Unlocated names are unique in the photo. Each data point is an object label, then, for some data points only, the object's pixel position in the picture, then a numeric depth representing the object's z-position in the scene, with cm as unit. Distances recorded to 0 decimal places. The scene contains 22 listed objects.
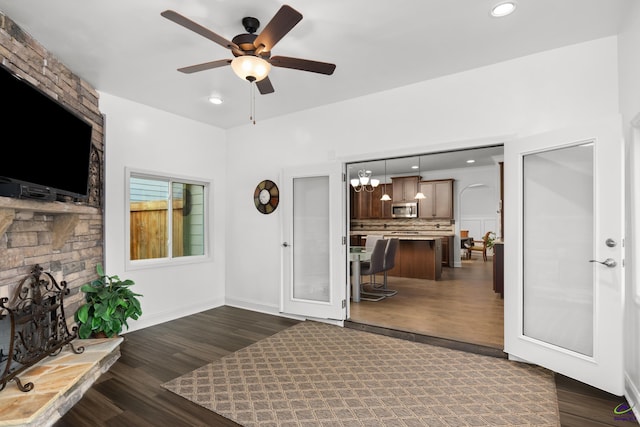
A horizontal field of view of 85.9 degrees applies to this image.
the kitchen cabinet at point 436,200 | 904
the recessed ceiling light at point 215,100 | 403
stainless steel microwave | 942
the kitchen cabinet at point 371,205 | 994
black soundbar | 205
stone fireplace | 218
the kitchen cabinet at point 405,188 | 948
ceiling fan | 194
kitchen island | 696
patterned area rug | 222
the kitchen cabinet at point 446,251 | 882
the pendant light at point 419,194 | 902
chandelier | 706
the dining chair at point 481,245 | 895
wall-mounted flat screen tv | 204
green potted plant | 322
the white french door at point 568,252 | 242
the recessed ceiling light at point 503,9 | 237
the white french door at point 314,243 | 413
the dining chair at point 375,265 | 536
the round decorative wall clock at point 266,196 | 476
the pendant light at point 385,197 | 949
